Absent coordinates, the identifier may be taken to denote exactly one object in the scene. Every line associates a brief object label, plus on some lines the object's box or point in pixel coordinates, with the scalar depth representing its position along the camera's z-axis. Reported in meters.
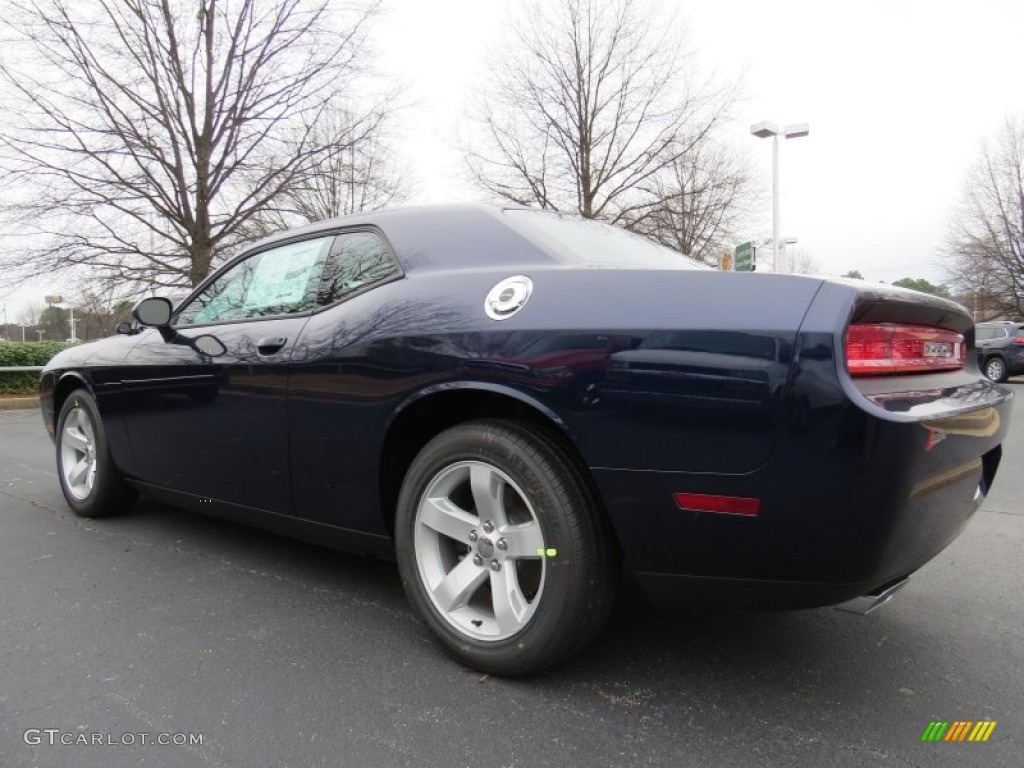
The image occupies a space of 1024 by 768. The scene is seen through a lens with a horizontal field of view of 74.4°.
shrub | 12.58
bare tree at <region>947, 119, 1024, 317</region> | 29.72
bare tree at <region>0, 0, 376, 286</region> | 11.74
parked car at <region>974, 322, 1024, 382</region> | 17.52
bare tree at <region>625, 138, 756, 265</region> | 16.33
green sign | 12.28
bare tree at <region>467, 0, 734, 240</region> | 15.55
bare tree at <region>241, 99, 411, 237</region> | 13.22
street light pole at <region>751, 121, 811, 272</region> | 14.95
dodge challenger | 1.60
